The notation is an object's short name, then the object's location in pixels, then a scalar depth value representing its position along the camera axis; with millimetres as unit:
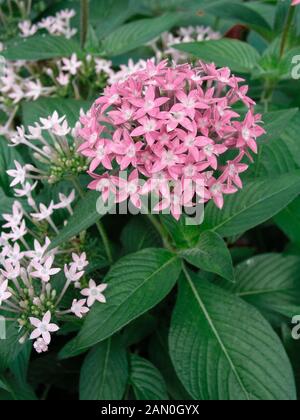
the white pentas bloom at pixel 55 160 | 378
